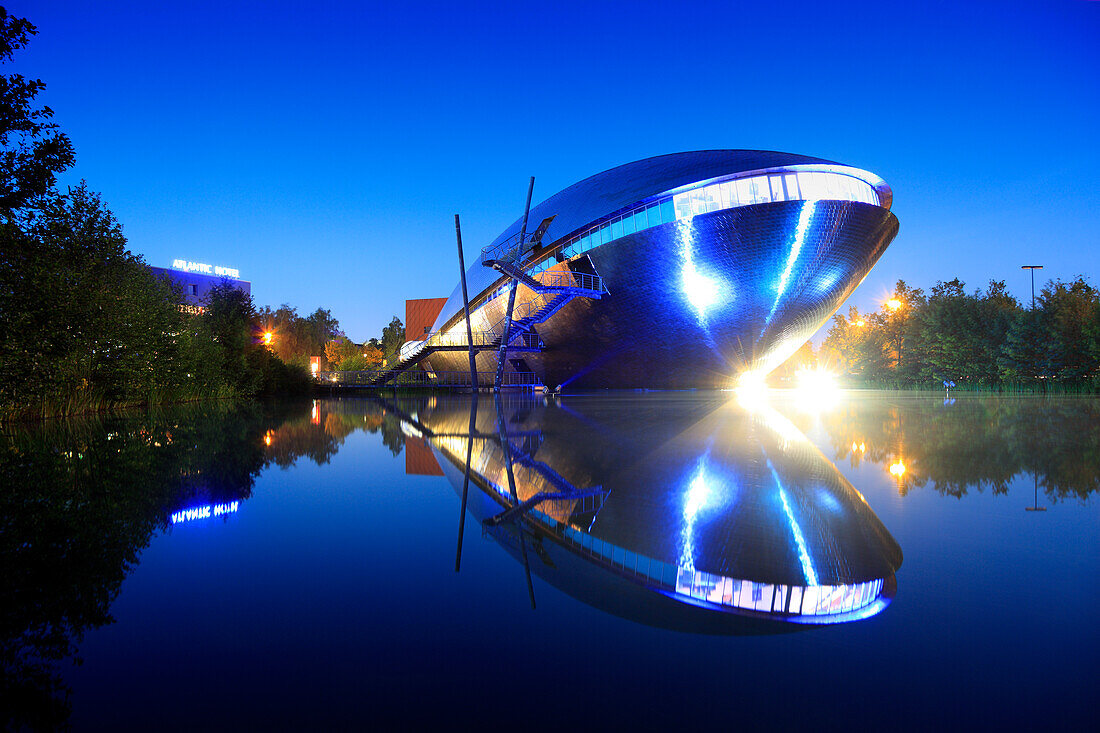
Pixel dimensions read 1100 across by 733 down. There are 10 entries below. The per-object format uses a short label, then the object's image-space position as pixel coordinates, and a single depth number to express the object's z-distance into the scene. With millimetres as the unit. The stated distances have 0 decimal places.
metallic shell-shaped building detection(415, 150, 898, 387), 23641
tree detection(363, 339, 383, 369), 85131
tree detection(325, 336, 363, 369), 84125
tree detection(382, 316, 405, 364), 106188
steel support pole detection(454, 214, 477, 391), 29123
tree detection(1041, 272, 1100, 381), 33469
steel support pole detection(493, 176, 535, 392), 28031
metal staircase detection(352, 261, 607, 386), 26016
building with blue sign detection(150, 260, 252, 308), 72688
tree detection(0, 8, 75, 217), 10180
